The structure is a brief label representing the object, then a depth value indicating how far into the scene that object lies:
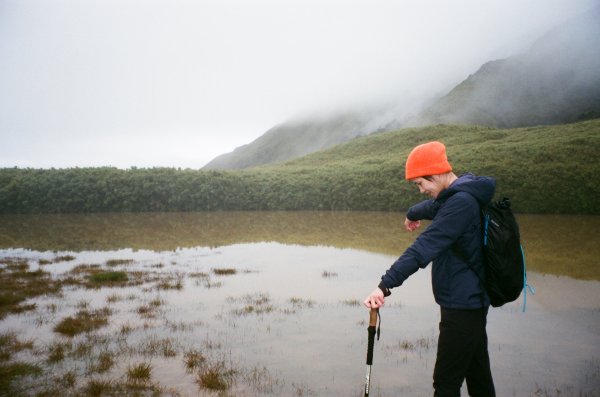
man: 3.46
